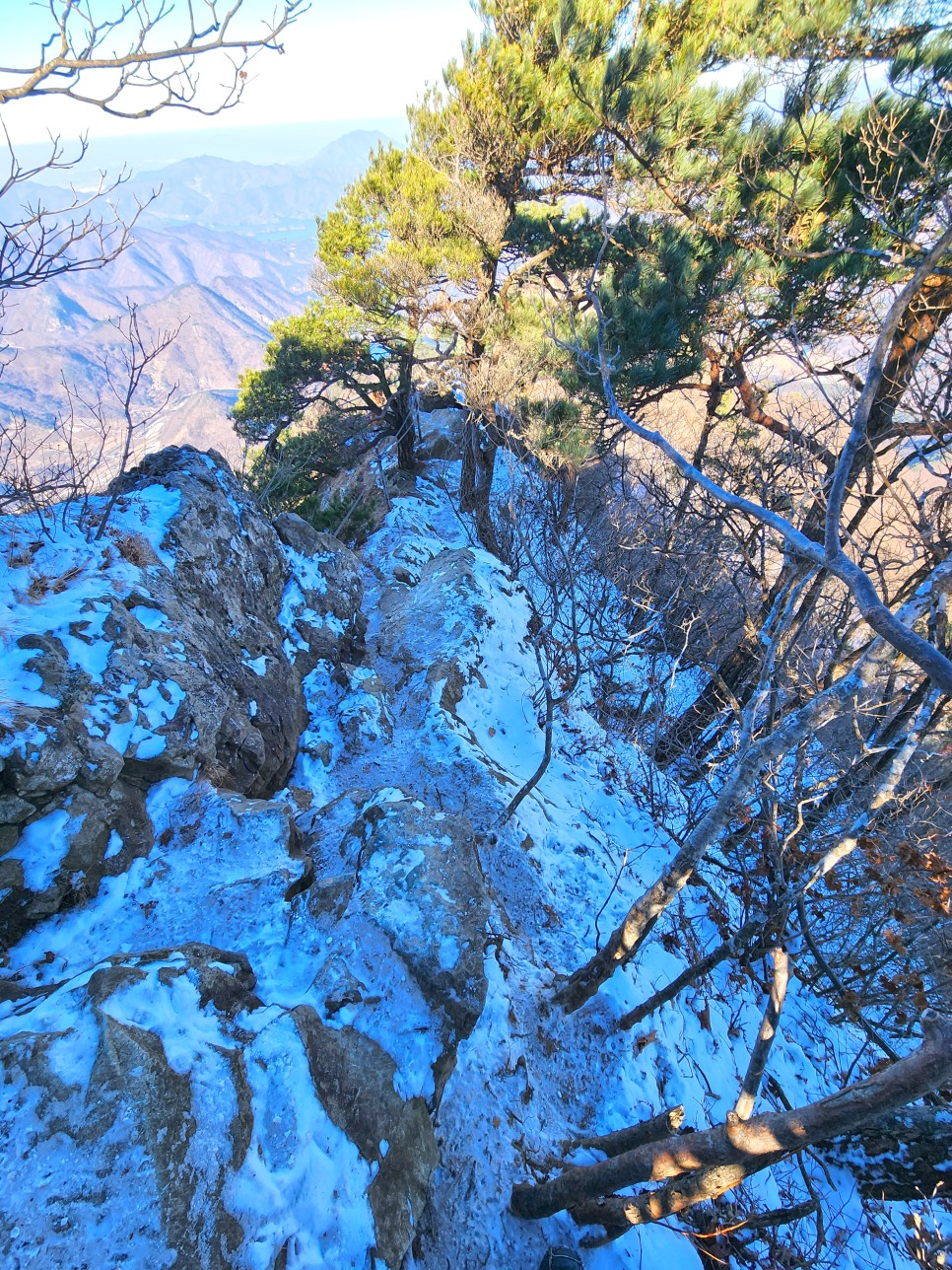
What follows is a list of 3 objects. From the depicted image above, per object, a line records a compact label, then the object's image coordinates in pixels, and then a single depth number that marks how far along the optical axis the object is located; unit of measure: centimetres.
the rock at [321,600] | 643
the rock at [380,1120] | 239
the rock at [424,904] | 293
